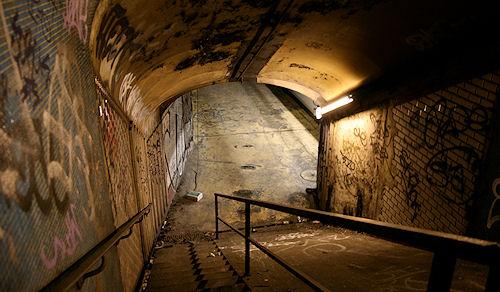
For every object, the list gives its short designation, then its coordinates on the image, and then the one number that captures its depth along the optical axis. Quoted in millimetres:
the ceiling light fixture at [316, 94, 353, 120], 5827
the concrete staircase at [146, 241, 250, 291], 3102
